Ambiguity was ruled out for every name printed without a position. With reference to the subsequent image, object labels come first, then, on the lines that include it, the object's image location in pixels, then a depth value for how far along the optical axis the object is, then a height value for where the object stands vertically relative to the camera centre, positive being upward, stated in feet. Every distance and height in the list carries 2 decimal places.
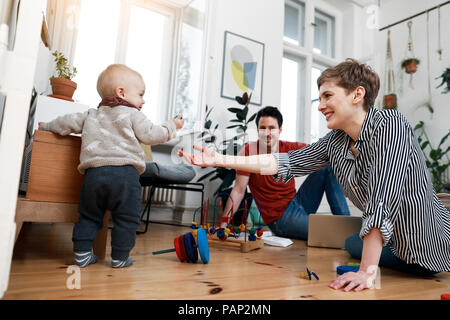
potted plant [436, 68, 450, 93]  12.12 +4.72
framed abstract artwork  11.02 +4.41
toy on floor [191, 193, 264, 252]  5.13 -0.65
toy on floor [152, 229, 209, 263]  3.84 -0.59
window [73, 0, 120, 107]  9.84 +4.41
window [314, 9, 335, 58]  15.13 +7.65
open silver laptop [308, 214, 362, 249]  5.80 -0.45
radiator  9.68 -0.05
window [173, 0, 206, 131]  9.66 +4.00
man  6.65 +0.17
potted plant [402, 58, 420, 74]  13.73 +5.86
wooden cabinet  3.51 +0.07
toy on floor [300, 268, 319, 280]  3.30 -0.73
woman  2.98 +0.36
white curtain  9.04 +4.42
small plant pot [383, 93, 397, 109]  14.11 +4.45
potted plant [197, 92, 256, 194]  9.29 +1.72
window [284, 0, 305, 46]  14.05 +7.55
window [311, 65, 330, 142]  14.12 +3.43
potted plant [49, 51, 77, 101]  6.73 +2.01
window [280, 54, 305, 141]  13.58 +4.44
